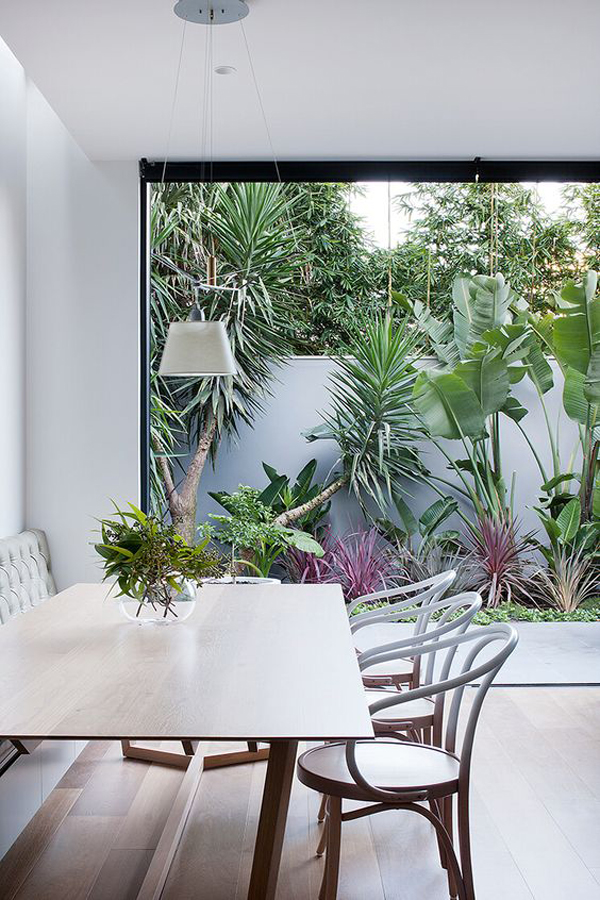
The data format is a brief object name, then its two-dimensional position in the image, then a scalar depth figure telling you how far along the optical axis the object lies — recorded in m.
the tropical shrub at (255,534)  6.33
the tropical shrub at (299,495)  7.00
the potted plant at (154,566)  2.78
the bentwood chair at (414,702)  2.74
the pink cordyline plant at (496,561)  6.69
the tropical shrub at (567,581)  6.68
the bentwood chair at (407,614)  3.33
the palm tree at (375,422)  6.80
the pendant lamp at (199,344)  3.16
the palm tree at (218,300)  6.78
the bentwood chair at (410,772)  2.30
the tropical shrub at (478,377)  6.11
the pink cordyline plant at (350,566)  6.68
